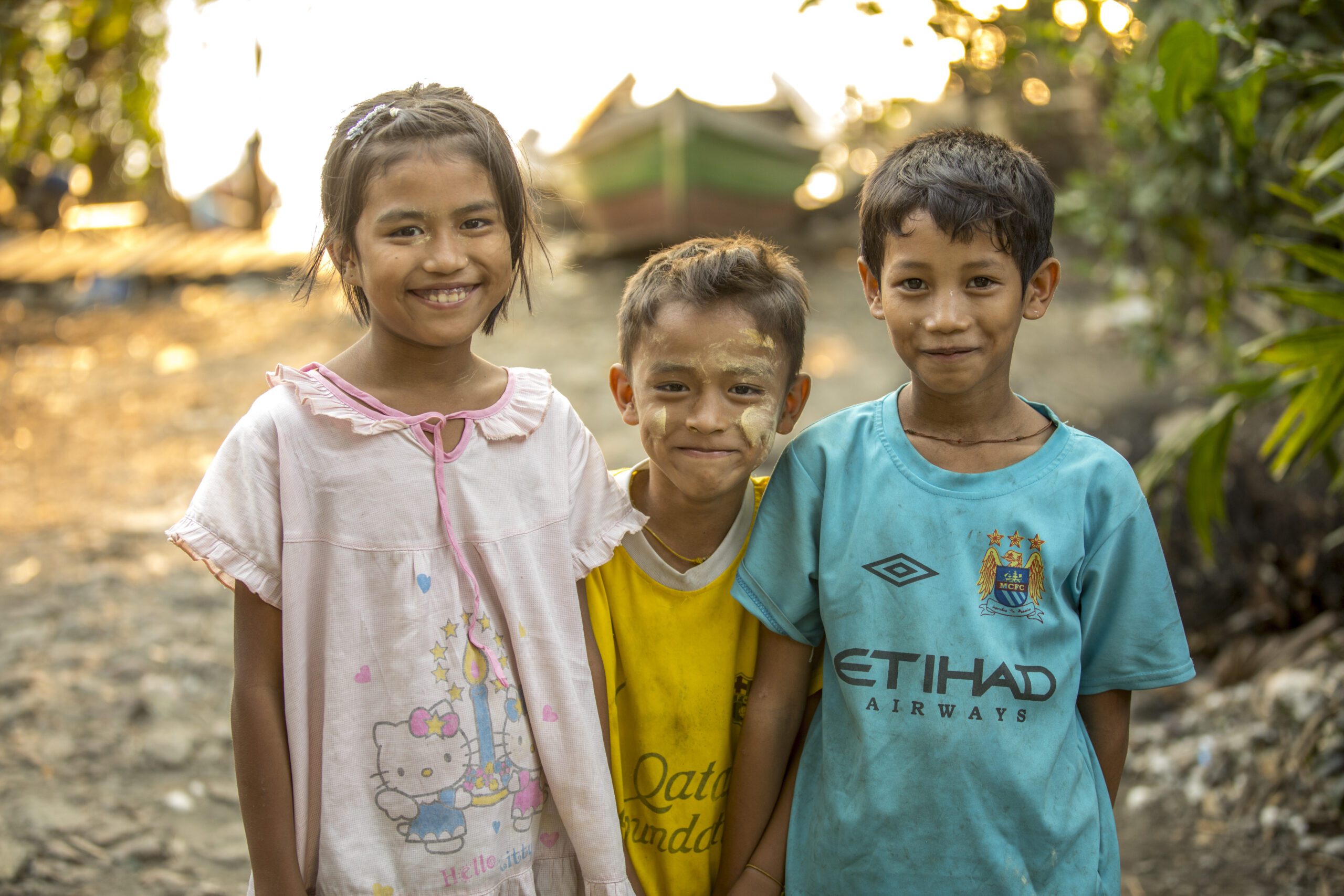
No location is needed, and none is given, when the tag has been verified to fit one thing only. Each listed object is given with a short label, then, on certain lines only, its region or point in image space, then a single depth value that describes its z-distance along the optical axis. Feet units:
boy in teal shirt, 5.12
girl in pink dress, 5.04
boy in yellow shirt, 5.61
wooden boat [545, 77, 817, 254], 34.42
